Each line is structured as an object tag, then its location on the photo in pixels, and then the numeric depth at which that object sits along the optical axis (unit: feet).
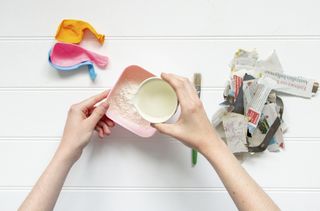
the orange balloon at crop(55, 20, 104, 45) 2.78
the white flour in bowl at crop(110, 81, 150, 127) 2.71
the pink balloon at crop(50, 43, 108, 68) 2.77
